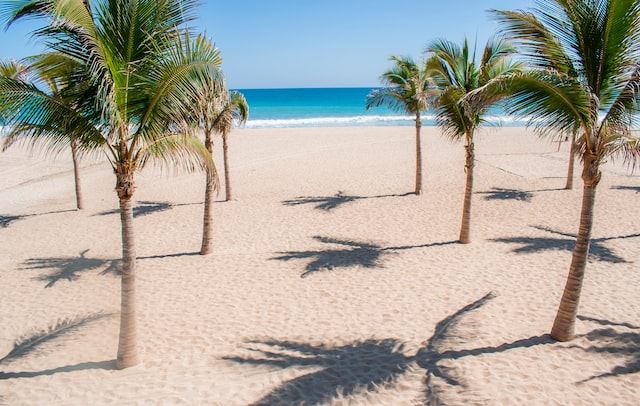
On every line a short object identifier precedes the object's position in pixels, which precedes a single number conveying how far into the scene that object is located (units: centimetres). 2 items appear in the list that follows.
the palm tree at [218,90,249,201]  1170
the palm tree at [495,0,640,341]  530
